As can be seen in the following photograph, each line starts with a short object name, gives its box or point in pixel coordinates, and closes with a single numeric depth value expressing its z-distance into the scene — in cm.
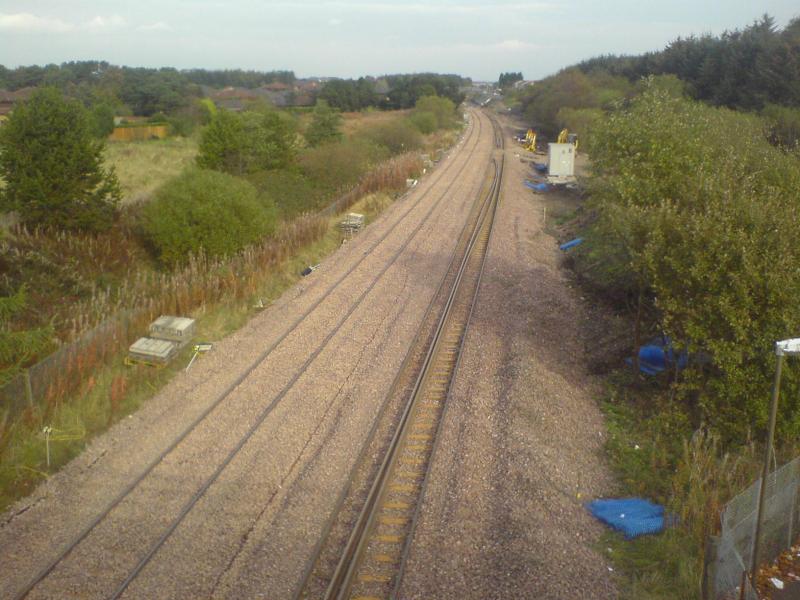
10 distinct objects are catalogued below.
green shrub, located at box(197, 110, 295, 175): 2797
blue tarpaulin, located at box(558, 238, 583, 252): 2184
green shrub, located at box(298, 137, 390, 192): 3044
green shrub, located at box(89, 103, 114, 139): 5003
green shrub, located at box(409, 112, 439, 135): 5869
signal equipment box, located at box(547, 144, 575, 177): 3191
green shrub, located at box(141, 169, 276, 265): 1870
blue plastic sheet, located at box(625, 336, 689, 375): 1175
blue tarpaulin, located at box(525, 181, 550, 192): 3351
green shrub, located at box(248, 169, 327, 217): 2656
